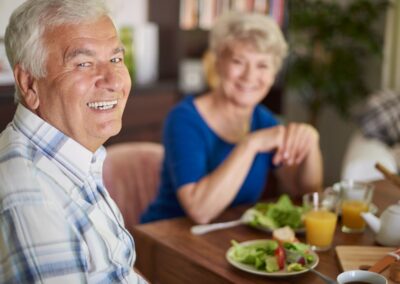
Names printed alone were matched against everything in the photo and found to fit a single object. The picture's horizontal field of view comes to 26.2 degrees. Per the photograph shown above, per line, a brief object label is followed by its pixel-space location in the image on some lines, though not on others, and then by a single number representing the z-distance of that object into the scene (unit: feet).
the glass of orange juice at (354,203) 6.48
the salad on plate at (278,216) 6.43
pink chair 7.77
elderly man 4.66
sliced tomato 5.67
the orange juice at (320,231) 6.10
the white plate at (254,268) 5.57
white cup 5.25
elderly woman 6.97
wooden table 5.70
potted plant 14.49
